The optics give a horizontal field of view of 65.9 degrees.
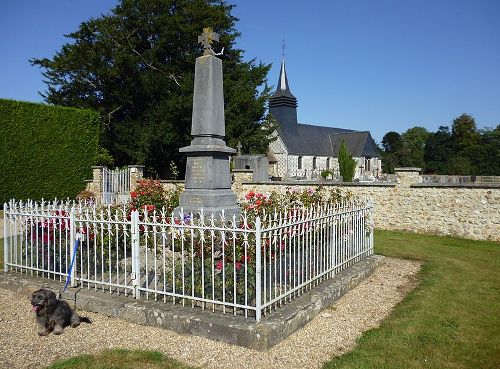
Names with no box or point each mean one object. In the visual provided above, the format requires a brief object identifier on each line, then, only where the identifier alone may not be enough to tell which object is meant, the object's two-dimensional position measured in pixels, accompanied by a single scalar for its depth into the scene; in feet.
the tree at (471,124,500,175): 152.87
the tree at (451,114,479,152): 197.06
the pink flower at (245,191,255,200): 28.14
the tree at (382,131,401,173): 225.35
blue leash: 17.74
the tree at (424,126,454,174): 192.44
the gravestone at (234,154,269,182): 61.26
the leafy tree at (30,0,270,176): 76.69
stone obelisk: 25.21
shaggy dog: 14.15
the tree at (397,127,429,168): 218.18
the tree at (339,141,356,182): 102.63
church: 155.12
